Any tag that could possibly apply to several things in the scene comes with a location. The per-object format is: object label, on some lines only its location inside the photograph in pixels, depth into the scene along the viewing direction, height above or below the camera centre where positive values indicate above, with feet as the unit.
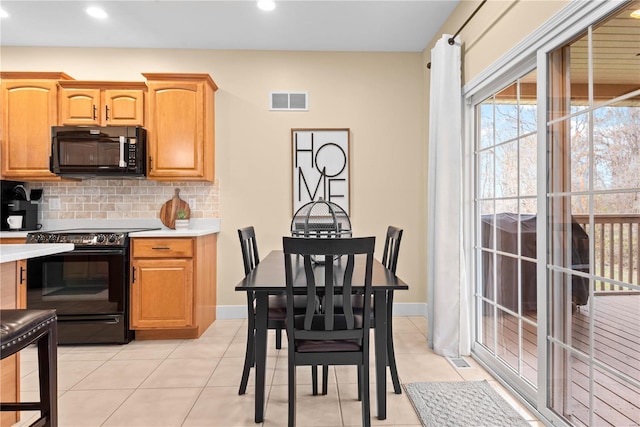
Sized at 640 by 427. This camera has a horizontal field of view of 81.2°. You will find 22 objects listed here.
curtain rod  8.14 +4.50
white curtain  9.41 -0.18
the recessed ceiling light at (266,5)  9.92 +5.67
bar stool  3.93 -1.47
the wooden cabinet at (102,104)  11.61 +3.46
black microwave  11.20 +1.96
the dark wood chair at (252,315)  7.07 -1.95
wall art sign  12.84 +1.50
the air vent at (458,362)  8.86 -3.59
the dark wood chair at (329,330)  5.52 -1.82
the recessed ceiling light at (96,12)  10.28 +5.67
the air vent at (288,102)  12.90 +3.89
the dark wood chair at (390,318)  7.55 -2.15
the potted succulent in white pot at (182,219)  12.21 -0.16
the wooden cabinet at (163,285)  10.64 -2.03
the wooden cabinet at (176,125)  11.62 +2.80
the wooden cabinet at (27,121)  11.44 +2.87
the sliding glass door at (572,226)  4.95 -0.18
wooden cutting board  12.48 +0.18
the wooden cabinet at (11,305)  5.73 -1.46
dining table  5.79 -1.55
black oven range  10.31 -1.99
